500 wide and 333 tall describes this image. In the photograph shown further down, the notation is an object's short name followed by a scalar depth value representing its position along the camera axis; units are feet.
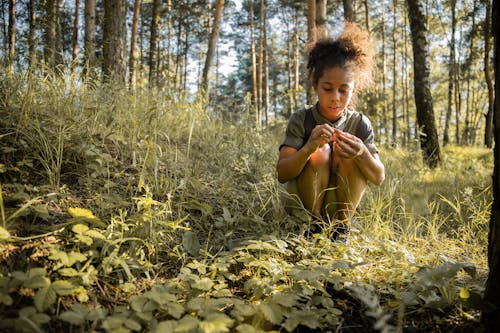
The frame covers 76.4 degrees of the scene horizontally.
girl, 6.75
